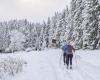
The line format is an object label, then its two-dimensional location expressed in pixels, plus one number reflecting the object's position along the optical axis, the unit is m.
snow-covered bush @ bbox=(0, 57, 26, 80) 5.99
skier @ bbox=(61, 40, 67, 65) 8.05
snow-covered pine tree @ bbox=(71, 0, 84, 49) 19.91
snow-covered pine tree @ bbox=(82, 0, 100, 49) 15.65
